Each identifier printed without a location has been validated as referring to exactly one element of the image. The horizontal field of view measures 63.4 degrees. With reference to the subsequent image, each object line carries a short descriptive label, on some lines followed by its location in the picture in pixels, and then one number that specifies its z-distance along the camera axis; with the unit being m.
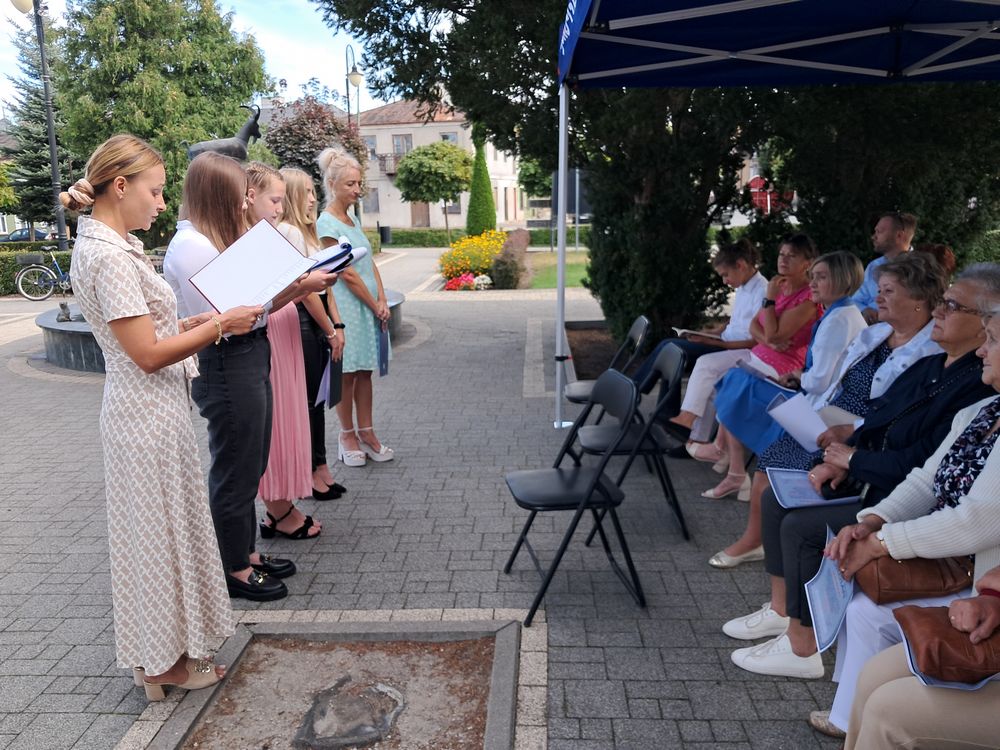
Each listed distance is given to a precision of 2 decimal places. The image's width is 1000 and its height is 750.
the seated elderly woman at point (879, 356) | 3.41
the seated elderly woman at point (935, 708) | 2.08
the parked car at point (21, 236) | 35.34
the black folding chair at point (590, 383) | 5.45
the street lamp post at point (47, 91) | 17.53
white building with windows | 58.12
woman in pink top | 4.96
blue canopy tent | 4.61
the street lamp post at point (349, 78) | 25.75
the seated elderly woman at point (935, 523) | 2.44
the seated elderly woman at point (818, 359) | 4.16
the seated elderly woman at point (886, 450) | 2.92
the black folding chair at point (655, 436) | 4.18
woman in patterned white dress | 2.70
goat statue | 4.45
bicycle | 17.94
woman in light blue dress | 5.10
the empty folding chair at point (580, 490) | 3.52
